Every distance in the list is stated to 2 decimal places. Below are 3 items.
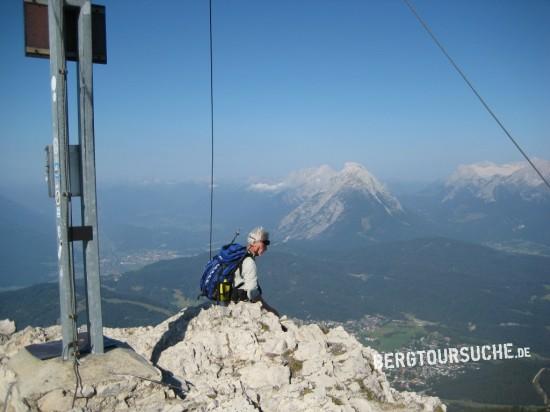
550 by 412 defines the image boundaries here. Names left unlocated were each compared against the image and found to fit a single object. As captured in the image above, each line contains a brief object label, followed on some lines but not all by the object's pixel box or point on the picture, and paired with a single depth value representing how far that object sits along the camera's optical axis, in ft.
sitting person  28.32
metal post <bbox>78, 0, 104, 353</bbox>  18.38
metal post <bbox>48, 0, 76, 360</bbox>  17.81
